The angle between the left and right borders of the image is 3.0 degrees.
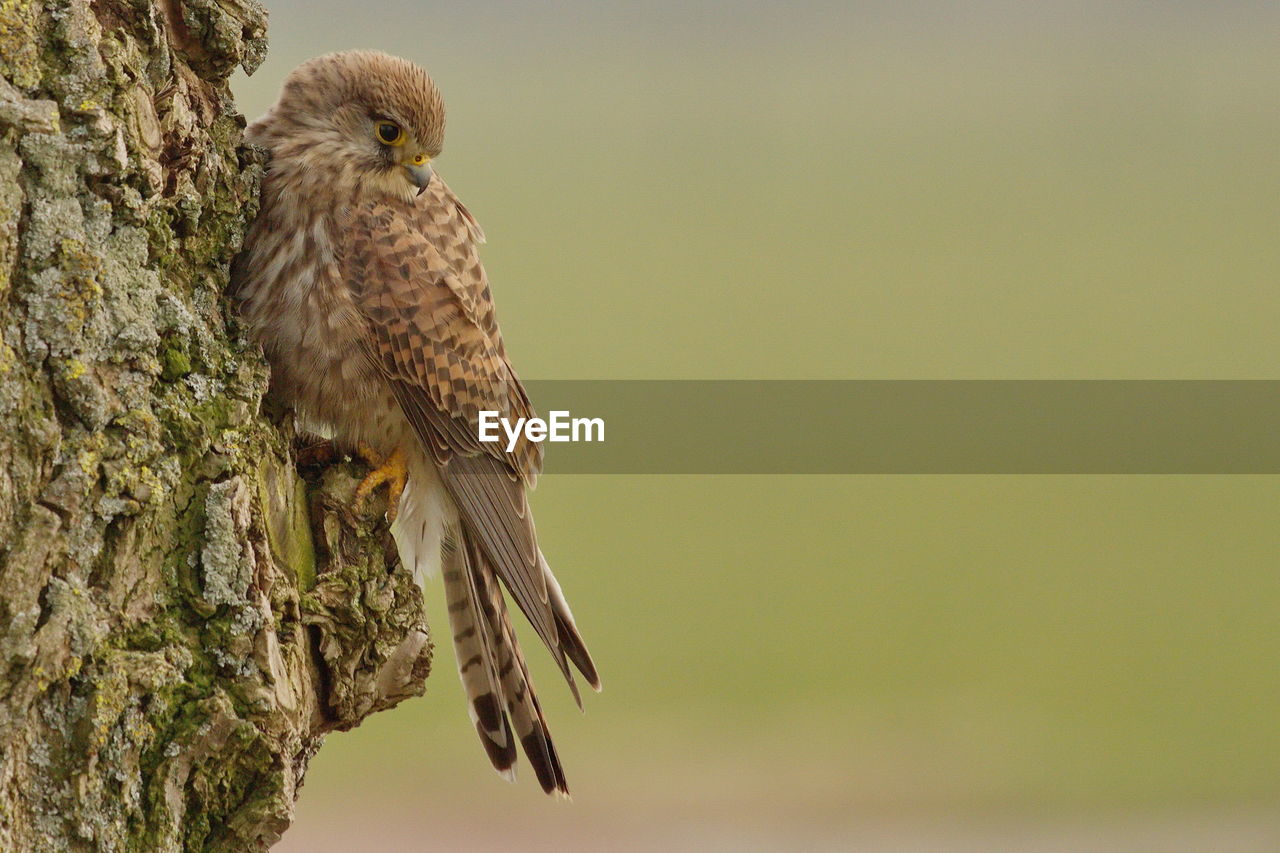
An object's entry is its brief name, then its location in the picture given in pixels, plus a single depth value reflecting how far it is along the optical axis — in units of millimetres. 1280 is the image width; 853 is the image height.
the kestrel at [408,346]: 11388
